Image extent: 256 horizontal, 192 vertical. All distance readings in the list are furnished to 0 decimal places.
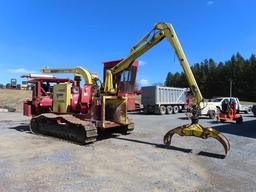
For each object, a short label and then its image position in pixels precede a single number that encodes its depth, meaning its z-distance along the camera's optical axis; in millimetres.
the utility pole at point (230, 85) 45860
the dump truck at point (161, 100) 18542
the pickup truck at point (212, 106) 15008
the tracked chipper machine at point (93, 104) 7113
